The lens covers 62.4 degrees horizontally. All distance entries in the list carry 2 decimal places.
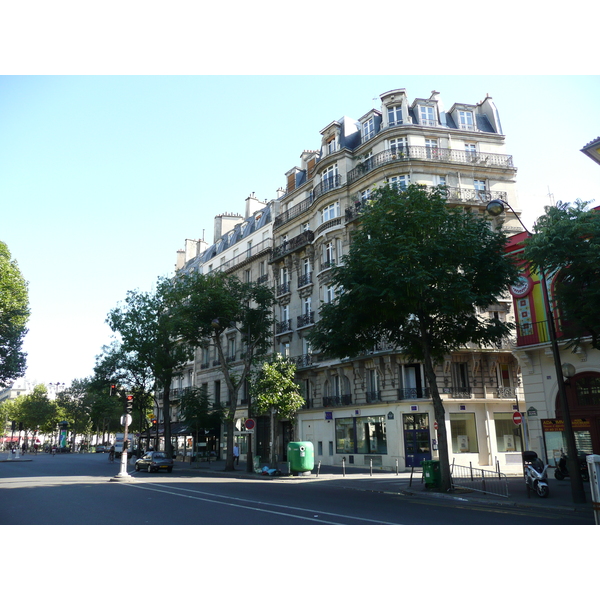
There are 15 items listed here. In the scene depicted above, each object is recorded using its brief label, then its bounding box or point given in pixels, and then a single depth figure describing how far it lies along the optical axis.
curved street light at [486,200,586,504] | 13.57
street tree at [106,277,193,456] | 39.25
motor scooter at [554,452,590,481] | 19.37
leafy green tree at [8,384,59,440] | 83.69
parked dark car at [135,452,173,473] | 31.38
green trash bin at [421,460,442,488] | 17.63
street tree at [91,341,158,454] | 45.00
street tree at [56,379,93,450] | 83.56
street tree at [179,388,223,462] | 35.84
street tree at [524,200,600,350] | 12.44
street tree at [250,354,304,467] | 26.80
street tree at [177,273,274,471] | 31.00
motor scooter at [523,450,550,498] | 14.87
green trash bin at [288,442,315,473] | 25.31
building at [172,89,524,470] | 28.53
